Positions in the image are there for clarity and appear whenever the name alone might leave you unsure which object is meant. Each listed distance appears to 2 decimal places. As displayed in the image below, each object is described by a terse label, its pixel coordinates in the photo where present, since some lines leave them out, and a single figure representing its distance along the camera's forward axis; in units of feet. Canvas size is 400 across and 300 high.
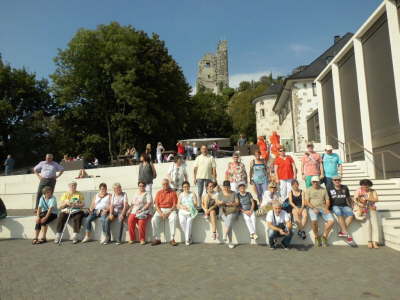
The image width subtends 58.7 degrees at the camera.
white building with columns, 38.24
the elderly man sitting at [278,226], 24.50
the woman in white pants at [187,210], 27.35
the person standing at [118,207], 28.86
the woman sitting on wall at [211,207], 27.14
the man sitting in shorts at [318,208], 25.26
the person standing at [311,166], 30.66
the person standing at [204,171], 32.45
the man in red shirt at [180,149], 71.31
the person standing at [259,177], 32.22
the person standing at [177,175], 33.86
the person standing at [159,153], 73.89
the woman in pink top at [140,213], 28.21
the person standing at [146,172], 32.67
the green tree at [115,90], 102.63
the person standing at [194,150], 80.02
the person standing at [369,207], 24.45
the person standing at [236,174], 31.76
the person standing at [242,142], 74.75
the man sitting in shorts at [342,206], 25.04
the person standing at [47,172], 32.94
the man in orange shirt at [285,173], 31.99
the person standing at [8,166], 75.46
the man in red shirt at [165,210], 27.76
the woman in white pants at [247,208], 26.35
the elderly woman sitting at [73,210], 29.38
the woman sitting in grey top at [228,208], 26.86
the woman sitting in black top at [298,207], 25.62
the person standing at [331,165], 30.12
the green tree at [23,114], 105.29
